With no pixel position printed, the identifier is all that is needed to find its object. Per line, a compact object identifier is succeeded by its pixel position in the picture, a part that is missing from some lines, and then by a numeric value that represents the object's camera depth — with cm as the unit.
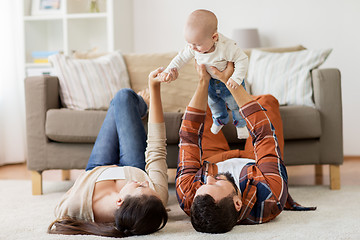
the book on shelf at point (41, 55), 434
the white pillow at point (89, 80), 289
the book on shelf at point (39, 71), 430
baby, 166
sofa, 256
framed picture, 443
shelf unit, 433
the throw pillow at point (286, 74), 278
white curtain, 409
